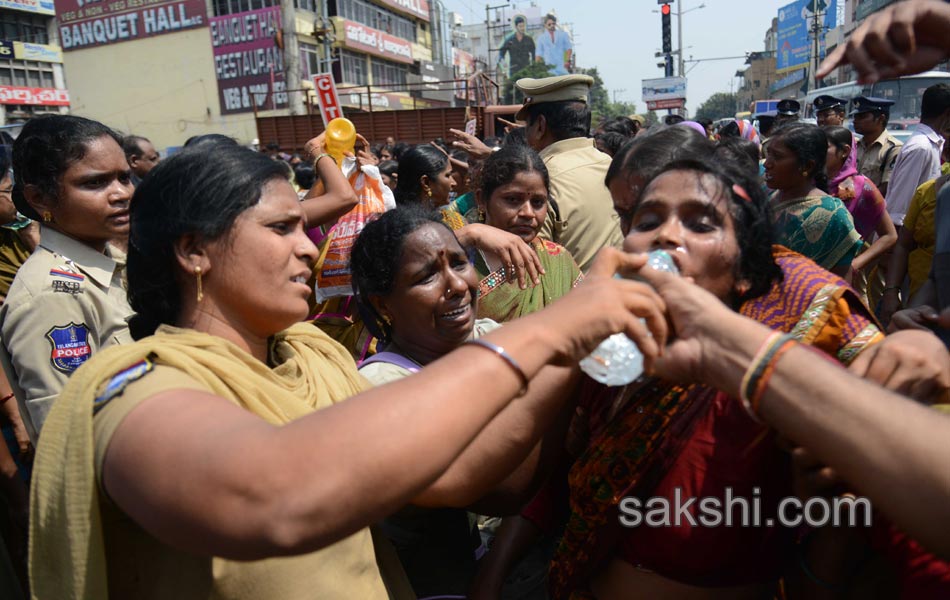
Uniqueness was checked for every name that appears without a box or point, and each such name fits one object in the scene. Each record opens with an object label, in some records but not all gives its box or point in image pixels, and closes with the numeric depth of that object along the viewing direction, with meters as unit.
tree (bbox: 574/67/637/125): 82.50
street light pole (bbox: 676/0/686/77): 44.00
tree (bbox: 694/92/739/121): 96.12
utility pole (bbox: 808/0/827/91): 37.41
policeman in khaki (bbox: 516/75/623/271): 3.50
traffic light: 30.39
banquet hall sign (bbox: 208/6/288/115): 29.94
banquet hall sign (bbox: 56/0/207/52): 31.14
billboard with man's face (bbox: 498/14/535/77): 82.38
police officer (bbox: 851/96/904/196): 6.75
